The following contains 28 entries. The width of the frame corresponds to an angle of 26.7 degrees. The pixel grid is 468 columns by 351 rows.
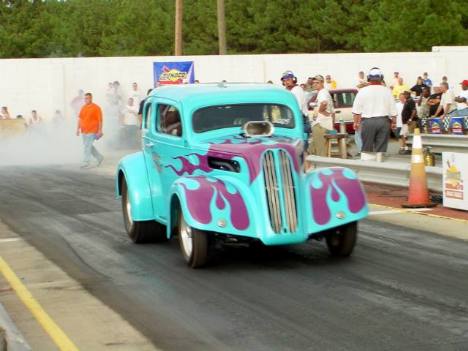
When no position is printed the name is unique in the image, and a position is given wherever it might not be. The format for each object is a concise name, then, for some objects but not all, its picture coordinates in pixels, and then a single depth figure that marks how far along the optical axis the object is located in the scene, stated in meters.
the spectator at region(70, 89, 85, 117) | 31.75
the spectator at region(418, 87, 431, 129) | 25.25
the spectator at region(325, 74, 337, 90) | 32.75
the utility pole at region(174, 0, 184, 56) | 39.97
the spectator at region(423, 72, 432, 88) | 31.41
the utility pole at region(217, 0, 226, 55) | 44.91
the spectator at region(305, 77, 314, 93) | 24.17
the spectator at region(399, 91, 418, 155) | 24.09
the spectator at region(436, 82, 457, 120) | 24.12
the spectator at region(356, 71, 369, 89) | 32.67
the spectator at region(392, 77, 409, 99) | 30.39
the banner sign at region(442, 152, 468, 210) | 13.25
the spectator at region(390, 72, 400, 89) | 32.49
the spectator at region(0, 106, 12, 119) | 30.94
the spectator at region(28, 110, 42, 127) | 31.55
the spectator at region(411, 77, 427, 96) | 28.69
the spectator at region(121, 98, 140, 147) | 29.95
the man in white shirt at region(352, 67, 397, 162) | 16.08
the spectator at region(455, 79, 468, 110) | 21.80
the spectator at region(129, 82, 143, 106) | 31.56
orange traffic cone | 13.78
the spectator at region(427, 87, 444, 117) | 24.27
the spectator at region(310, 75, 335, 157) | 19.08
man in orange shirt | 24.44
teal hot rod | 9.31
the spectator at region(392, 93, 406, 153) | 25.12
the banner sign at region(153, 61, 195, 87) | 32.44
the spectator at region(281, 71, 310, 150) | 17.03
